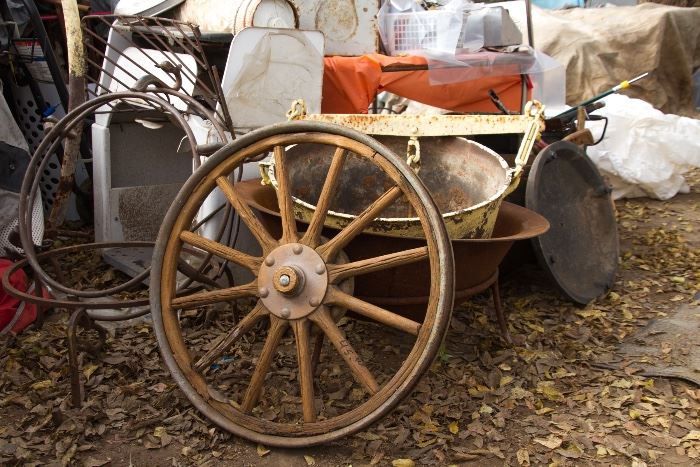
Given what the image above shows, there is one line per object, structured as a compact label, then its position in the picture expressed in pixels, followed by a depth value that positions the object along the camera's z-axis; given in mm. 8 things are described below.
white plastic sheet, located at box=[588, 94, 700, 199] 5918
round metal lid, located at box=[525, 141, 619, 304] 3781
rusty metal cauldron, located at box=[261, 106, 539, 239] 3203
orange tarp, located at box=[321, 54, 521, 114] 4480
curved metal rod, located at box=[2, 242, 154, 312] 2799
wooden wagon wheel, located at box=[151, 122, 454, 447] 2350
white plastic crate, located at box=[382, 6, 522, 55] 4980
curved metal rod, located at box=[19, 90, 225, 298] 2879
